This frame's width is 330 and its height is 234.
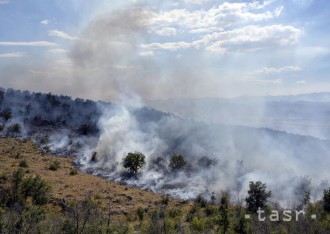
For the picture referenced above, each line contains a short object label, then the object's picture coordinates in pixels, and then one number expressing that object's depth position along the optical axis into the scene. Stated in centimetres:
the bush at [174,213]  4375
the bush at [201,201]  5216
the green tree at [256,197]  4841
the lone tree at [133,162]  6575
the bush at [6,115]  10377
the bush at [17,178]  4544
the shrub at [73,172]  6266
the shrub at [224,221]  3261
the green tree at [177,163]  6812
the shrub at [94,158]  7571
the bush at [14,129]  9656
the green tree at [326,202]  4426
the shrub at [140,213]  4496
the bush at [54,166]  6425
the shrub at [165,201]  5238
